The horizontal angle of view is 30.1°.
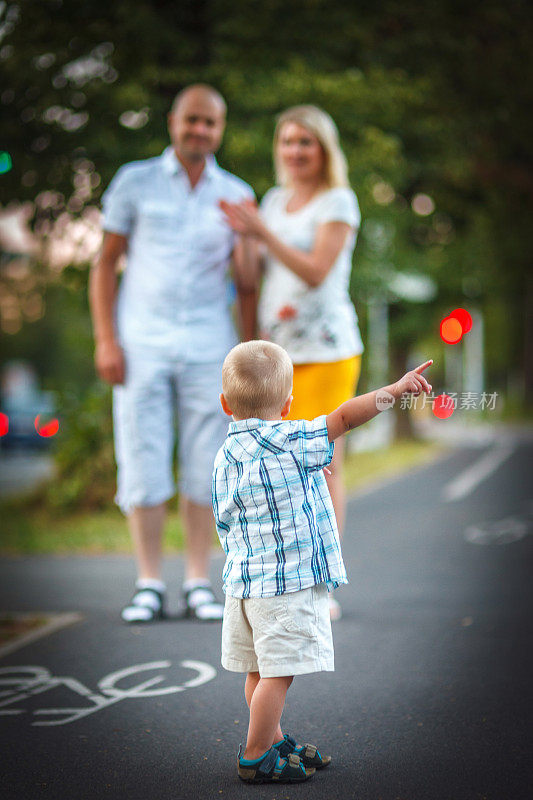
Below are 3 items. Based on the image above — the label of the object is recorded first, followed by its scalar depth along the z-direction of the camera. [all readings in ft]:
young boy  8.73
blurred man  15.05
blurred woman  14.34
